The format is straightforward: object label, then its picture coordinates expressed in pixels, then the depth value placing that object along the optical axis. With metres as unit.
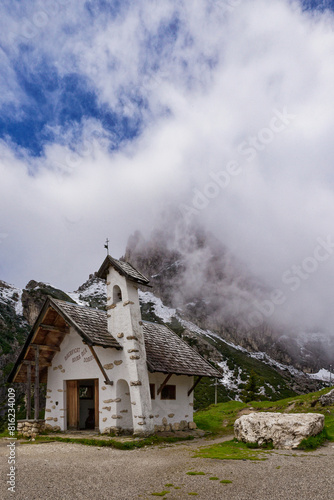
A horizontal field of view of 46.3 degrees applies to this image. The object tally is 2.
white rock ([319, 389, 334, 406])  24.86
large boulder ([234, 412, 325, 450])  14.38
